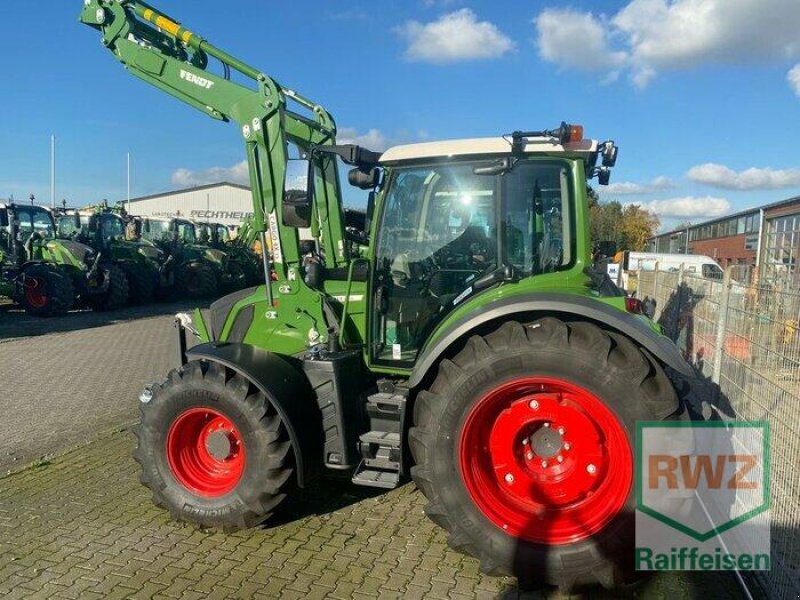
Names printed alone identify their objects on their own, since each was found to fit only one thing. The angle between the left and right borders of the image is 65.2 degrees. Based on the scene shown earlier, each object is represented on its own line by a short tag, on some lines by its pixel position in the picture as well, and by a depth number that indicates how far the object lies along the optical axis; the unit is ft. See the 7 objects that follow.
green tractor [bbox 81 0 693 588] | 10.83
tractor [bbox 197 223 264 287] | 70.90
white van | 61.26
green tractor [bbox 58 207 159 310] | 52.75
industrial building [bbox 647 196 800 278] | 60.91
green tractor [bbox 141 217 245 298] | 62.92
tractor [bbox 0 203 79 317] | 46.70
